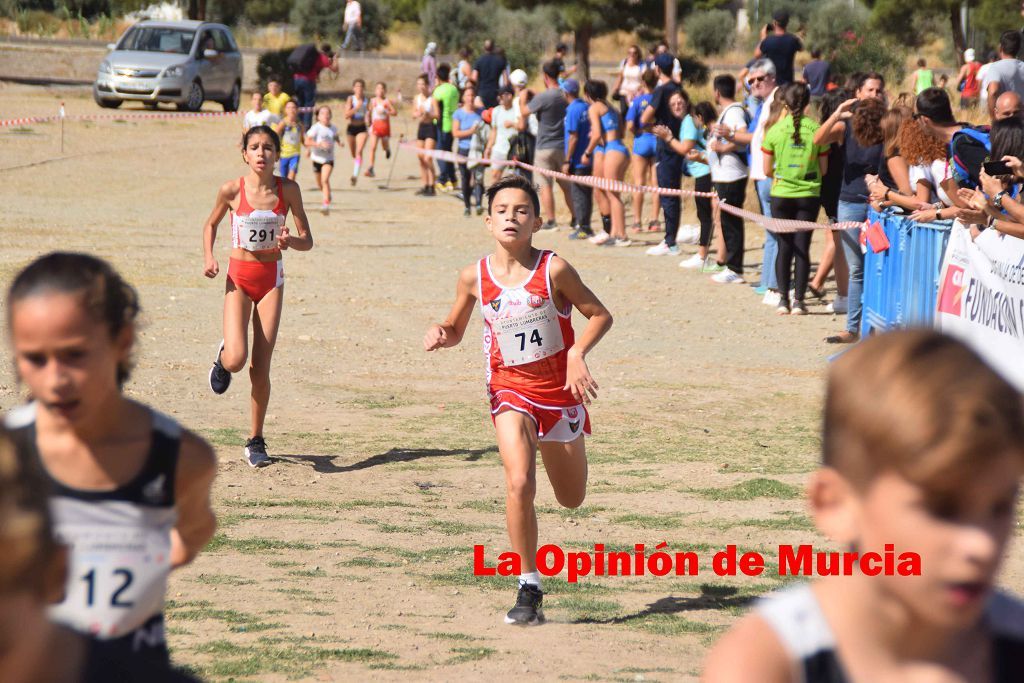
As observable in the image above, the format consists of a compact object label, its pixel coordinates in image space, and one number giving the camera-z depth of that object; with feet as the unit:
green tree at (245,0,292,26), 228.02
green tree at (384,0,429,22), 222.07
